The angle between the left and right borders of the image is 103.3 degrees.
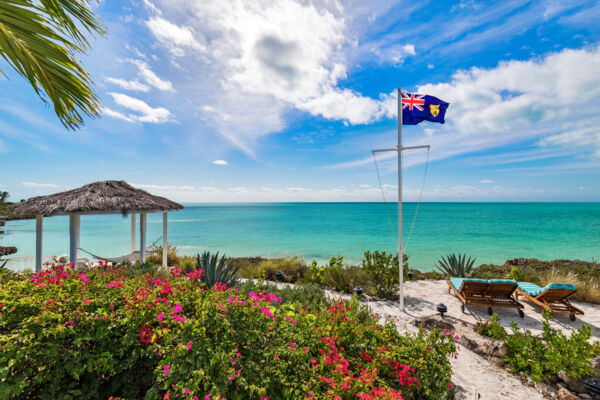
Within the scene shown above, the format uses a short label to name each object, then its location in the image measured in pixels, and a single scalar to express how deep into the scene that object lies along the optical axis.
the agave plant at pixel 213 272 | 4.89
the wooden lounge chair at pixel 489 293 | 4.86
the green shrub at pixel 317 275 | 7.00
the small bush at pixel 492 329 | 3.42
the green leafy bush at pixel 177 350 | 1.61
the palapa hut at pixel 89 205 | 5.90
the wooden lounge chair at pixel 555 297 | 4.67
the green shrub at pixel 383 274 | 6.04
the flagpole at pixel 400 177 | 5.05
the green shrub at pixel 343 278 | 6.45
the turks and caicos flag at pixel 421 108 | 4.94
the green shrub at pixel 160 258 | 9.27
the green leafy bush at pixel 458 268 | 7.56
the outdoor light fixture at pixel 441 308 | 4.54
